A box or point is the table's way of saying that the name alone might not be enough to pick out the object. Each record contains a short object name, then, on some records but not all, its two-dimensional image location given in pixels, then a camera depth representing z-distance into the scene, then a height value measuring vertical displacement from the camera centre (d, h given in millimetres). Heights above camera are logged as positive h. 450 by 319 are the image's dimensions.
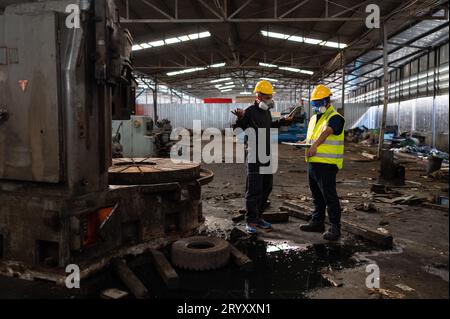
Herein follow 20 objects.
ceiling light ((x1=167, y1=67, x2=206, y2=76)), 21748 +3797
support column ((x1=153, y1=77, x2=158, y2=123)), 22281 +2271
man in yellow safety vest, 4191 -158
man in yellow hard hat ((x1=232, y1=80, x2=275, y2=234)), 4488 -90
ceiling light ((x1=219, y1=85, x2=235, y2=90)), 30981 +4244
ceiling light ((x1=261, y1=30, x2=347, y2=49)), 14594 +3883
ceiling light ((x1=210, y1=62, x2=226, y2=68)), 18802 +3741
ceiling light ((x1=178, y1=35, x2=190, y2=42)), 14645 +3914
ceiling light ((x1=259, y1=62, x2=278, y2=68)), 18747 +3752
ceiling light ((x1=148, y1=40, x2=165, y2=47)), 14778 +3738
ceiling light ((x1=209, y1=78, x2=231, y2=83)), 27233 +4244
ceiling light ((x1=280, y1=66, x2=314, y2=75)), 21953 +3976
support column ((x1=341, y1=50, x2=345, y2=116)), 15539 +3178
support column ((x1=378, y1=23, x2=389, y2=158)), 11992 +1841
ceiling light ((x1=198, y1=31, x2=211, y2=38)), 14349 +3974
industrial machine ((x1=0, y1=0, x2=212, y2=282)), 2838 +4
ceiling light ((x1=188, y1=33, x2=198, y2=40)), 14501 +3955
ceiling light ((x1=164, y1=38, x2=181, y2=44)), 14747 +3833
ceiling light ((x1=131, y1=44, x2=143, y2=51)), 14820 +3657
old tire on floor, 3385 -1058
